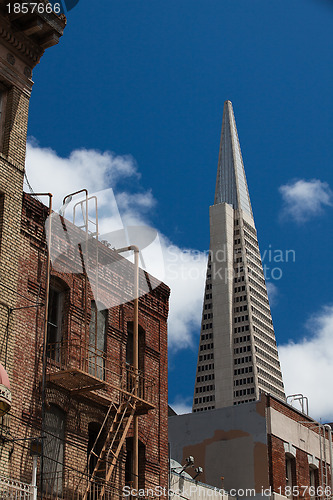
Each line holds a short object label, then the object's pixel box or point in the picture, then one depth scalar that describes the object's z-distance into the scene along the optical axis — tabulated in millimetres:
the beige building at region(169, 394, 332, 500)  29906
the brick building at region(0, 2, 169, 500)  19266
